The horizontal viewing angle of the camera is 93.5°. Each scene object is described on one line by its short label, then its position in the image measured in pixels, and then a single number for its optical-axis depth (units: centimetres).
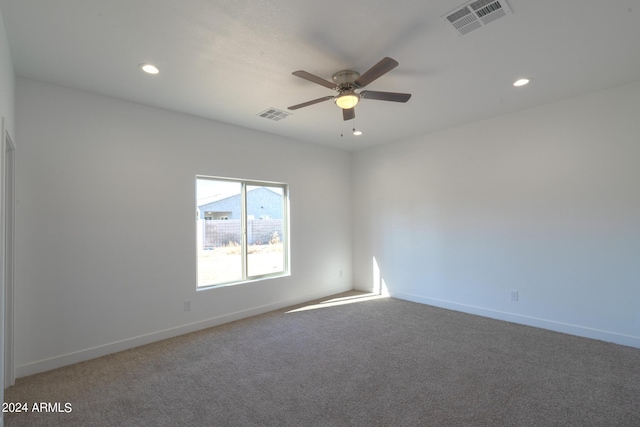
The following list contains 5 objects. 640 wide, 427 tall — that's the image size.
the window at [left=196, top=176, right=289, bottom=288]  414
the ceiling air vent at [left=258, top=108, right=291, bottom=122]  381
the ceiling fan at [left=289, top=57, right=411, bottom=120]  249
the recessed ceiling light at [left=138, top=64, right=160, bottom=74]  268
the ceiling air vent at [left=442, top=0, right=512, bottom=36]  199
